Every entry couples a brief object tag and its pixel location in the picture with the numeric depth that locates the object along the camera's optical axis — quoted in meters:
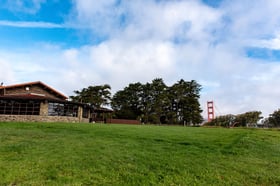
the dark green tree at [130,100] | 44.66
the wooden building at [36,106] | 19.97
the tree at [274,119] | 41.62
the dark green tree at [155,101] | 42.69
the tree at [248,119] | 38.59
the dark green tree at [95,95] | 39.94
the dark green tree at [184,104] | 43.53
